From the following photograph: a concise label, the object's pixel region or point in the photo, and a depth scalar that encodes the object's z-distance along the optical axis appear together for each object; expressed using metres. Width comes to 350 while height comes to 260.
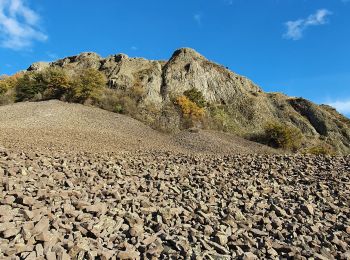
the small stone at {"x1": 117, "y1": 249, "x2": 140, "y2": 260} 4.48
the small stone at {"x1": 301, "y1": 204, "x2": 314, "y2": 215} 6.21
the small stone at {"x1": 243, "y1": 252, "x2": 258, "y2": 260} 4.55
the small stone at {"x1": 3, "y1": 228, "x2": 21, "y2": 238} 4.67
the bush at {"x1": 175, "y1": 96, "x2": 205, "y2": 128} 27.49
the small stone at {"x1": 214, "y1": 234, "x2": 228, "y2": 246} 4.96
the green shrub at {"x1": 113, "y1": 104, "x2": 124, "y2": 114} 26.91
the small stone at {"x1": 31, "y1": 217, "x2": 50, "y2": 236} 4.78
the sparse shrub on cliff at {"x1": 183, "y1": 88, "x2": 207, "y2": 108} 36.63
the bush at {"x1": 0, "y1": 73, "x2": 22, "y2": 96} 35.69
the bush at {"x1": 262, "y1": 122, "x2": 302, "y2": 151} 24.00
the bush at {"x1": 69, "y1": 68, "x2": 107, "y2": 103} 28.00
